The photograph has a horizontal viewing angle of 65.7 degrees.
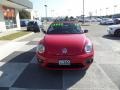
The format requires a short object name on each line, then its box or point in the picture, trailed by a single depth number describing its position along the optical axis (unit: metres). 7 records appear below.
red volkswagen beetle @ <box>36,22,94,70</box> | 2.74
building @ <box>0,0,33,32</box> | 10.43
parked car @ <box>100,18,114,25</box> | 19.29
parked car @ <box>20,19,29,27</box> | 18.58
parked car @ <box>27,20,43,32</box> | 11.70
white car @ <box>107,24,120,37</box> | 7.80
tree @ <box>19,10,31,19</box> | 26.44
